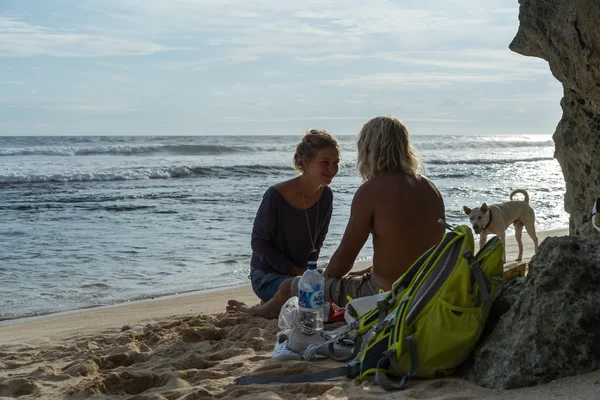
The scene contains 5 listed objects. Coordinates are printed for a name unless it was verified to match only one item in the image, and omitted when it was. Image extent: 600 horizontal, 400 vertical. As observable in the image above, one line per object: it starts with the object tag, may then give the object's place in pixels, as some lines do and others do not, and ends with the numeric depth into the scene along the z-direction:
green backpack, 3.01
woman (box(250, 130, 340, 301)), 5.05
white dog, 7.52
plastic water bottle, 3.90
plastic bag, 4.13
